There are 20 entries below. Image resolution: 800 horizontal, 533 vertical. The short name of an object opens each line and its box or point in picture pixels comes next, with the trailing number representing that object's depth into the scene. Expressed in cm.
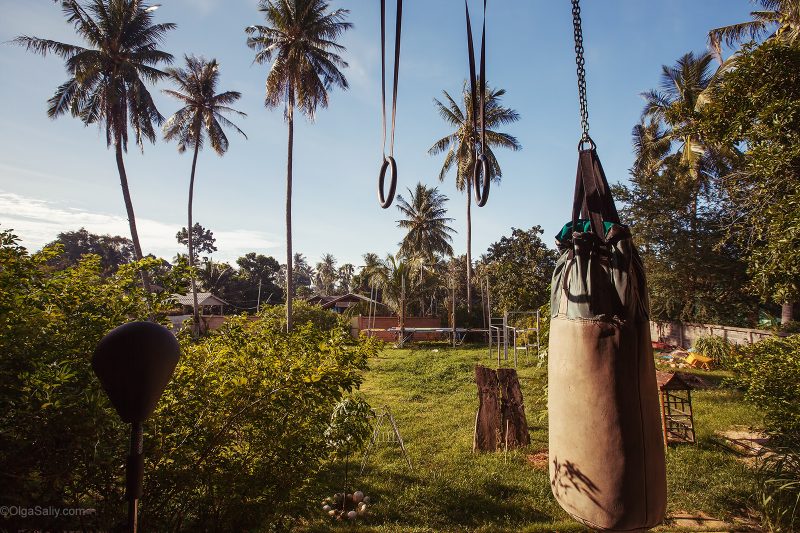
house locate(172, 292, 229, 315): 3184
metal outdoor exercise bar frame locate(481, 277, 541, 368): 1617
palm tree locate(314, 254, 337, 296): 6988
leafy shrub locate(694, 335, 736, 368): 1579
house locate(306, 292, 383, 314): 3597
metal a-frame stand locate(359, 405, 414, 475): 709
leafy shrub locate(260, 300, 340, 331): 2348
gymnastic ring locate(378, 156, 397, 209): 248
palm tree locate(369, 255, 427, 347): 2742
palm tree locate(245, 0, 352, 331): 1780
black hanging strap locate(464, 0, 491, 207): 244
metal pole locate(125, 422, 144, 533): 149
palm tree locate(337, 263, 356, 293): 6881
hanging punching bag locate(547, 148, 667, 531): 203
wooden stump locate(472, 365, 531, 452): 751
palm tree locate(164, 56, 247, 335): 2494
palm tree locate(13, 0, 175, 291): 1841
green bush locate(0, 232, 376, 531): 211
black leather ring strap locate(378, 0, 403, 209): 233
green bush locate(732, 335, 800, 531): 459
